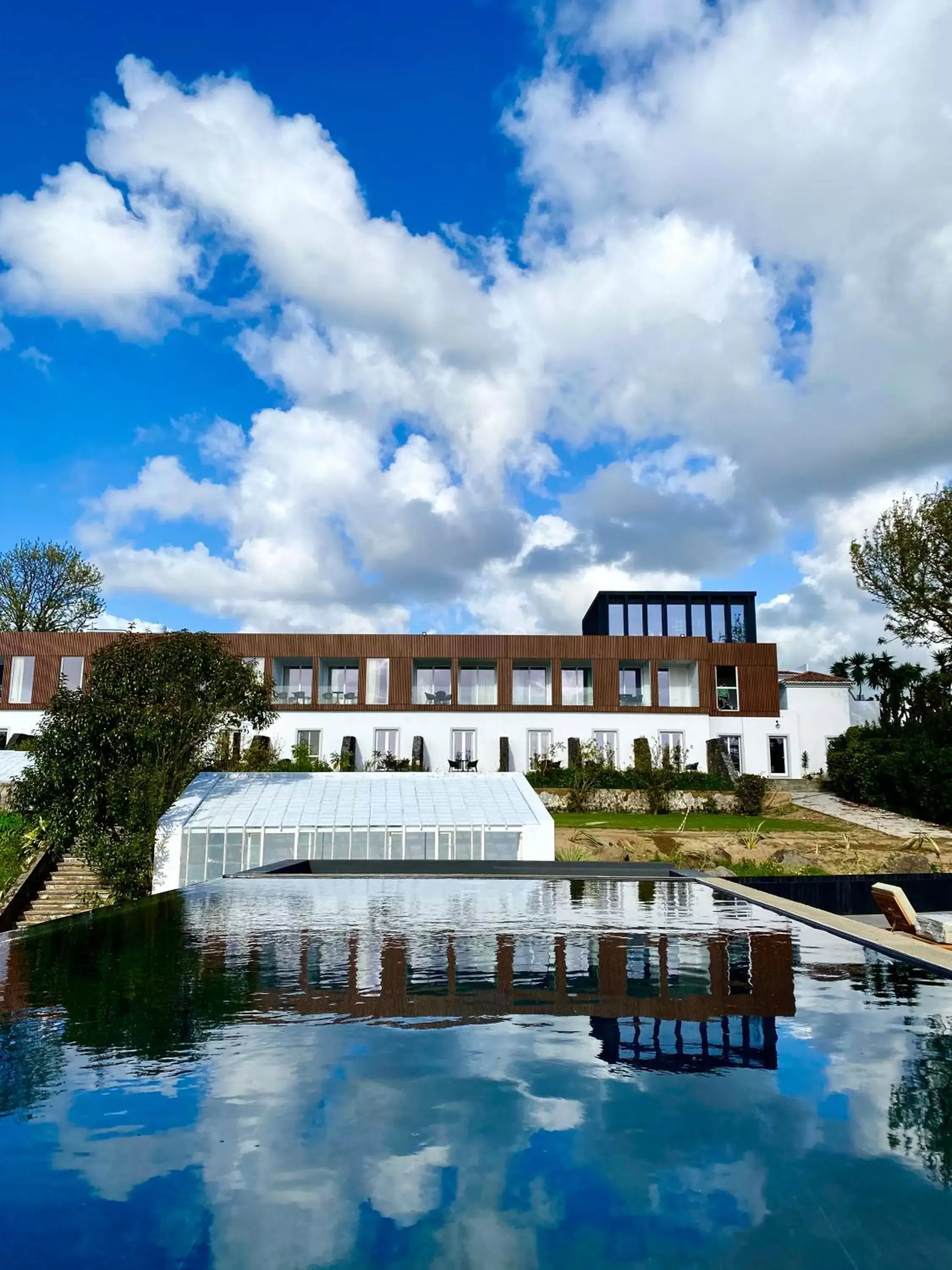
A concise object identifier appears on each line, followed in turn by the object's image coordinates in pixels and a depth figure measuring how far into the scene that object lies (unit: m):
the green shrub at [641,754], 38.28
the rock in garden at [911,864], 20.89
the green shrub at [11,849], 23.66
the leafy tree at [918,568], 34.84
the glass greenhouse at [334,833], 22.41
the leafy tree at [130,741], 23.94
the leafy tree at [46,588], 53.38
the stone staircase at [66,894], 23.11
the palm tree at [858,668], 45.62
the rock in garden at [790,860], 21.28
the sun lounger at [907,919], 9.16
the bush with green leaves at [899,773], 30.42
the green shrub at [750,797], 33.31
